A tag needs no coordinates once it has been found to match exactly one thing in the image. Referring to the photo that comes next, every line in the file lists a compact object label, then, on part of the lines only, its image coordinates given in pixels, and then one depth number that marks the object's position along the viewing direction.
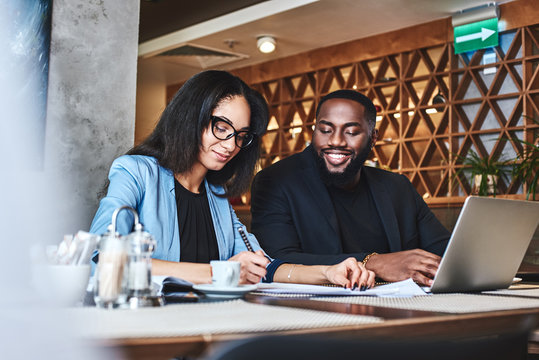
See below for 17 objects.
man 2.11
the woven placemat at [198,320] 0.71
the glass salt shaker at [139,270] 0.96
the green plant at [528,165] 4.69
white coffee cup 1.17
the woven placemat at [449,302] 1.04
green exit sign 5.25
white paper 1.29
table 0.66
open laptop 1.32
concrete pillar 2.15
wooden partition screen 5.22
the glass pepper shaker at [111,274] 0.92
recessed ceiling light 6.25
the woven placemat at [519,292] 1.37
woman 1.69
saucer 1.10
